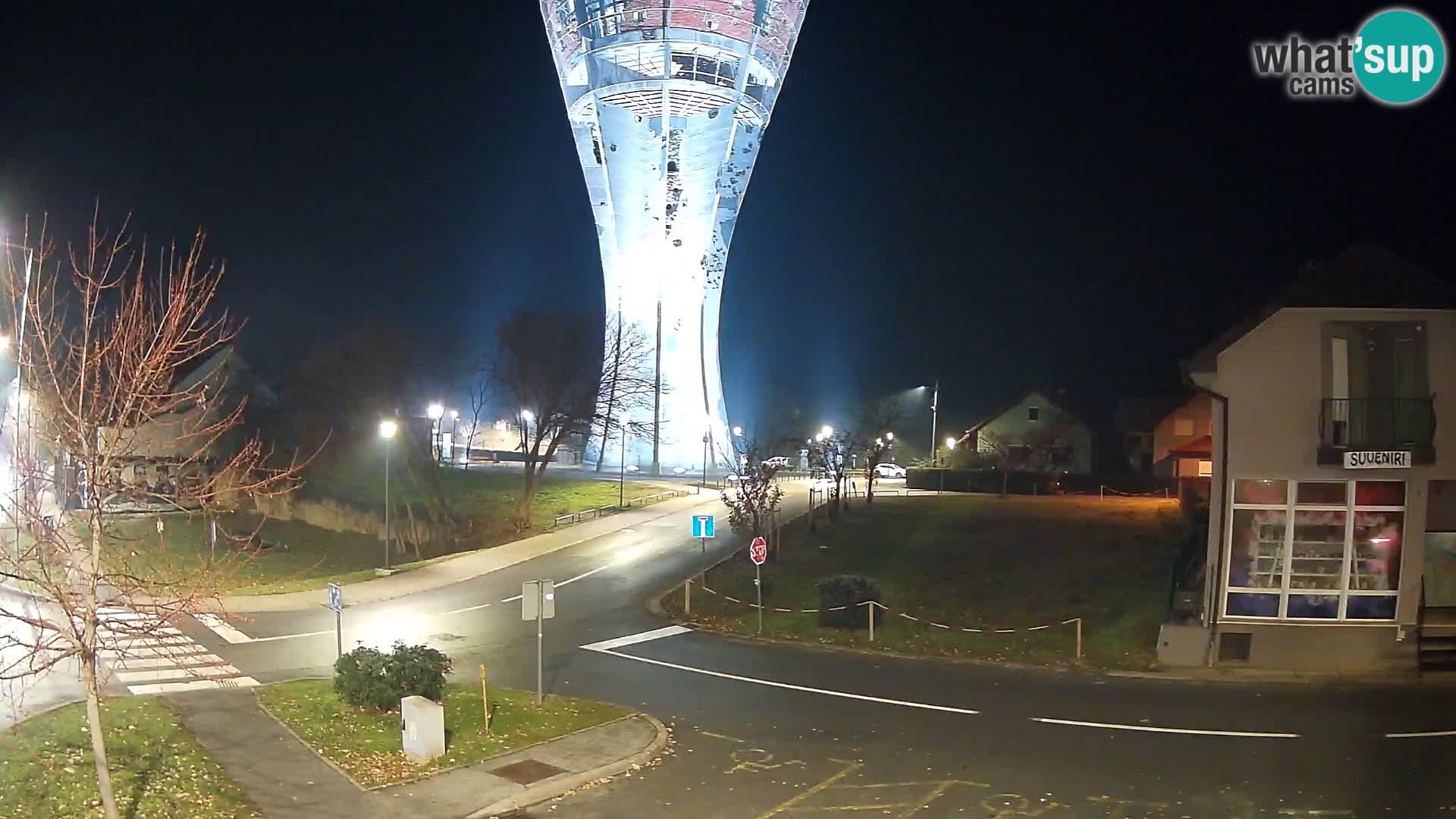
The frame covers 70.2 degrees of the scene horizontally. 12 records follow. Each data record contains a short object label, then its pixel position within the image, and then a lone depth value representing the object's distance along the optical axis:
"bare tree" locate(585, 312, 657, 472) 50.69
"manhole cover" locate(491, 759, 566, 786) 12.78
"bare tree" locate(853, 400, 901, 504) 47.09
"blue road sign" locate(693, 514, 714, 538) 28.07
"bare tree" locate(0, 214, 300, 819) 8.66
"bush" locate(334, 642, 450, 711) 14.70
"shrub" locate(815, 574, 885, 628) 23.23
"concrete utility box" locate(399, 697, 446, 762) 13.14
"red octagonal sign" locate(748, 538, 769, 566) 23.69
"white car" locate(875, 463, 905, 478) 77.81
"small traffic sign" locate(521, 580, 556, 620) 16.20
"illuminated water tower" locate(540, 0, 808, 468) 53.19
